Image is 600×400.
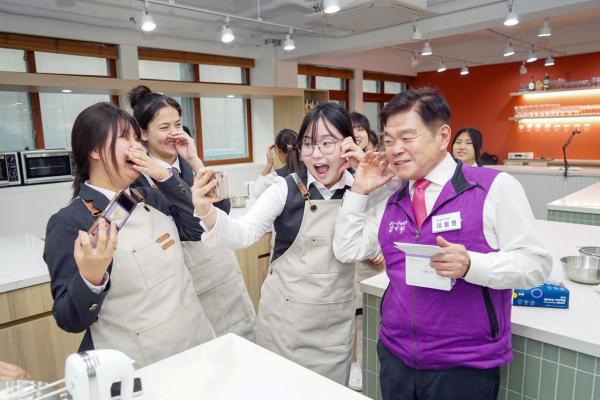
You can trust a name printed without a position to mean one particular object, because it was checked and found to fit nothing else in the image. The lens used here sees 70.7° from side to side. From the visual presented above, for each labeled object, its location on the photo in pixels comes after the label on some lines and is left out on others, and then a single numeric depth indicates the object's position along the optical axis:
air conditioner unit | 4.46
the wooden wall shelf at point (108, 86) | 3.88
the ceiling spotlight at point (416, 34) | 5.33
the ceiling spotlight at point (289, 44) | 5.20
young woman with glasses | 1.66
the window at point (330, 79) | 7.98
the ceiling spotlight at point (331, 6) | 3.69
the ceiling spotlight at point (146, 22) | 3.77
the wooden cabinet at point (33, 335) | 2.15
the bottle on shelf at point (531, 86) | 8.49
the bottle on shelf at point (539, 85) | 8.41
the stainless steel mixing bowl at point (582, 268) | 1.81
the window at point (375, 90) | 9.58
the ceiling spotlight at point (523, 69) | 8.09
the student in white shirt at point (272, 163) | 3.32
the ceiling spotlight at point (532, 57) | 7.27
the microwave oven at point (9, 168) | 4.19
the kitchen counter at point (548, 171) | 5.80
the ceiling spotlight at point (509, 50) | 6.58
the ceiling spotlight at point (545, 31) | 4.95
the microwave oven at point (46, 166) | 4.36
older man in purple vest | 1.24
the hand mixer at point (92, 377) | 0.86
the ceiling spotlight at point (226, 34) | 4.43
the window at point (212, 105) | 6.16
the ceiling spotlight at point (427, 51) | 5.97
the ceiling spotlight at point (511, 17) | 4.33
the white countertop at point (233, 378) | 1.11
